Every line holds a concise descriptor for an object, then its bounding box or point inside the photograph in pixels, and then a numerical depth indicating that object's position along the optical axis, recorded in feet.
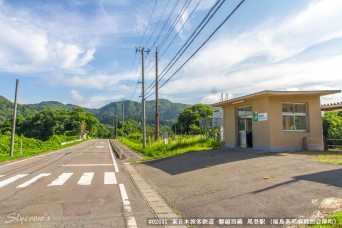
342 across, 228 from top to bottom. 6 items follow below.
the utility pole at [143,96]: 95.36
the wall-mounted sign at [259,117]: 54.70
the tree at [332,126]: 59.96
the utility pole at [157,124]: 106.32
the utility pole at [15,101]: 84.98
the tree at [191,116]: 254.27
